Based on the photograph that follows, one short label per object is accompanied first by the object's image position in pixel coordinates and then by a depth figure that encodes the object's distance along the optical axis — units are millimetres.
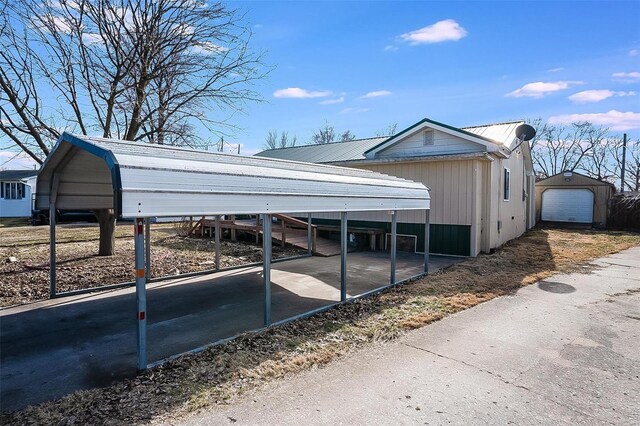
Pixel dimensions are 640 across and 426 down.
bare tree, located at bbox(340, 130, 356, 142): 51406
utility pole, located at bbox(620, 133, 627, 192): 35862
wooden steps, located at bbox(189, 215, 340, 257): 12165
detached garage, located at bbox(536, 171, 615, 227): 22500
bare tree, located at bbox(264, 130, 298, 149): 56000
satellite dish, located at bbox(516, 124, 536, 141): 13849
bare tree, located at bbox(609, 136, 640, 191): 35906
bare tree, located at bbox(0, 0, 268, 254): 9234
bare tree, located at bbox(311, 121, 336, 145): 53656
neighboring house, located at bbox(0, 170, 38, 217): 25891
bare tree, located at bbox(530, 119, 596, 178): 42800
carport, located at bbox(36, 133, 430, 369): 3504
